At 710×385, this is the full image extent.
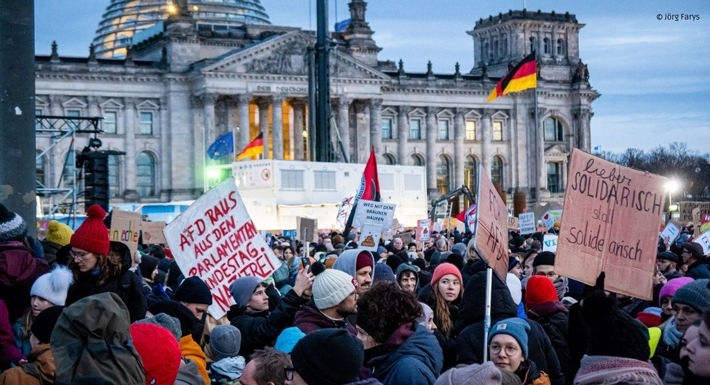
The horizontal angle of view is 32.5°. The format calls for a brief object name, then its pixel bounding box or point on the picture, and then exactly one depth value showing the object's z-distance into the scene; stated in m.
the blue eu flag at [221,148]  57.38
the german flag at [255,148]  56.93
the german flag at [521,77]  46.56
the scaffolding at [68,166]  24.88
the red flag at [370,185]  21.42
